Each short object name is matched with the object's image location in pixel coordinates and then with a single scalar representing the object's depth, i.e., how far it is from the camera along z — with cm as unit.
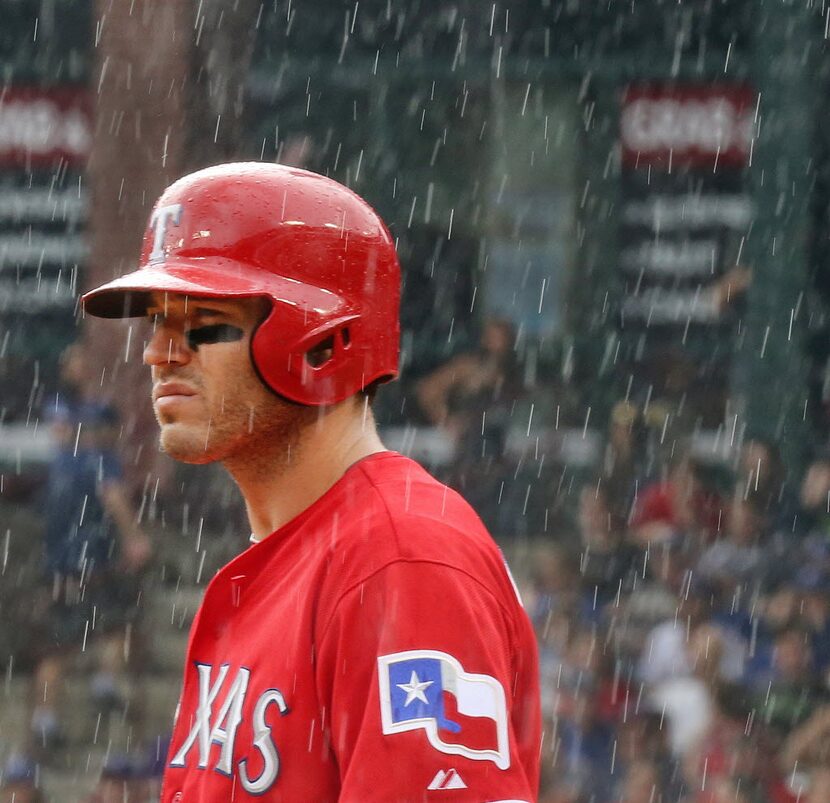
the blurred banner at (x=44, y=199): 2372
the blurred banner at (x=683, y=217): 2189
